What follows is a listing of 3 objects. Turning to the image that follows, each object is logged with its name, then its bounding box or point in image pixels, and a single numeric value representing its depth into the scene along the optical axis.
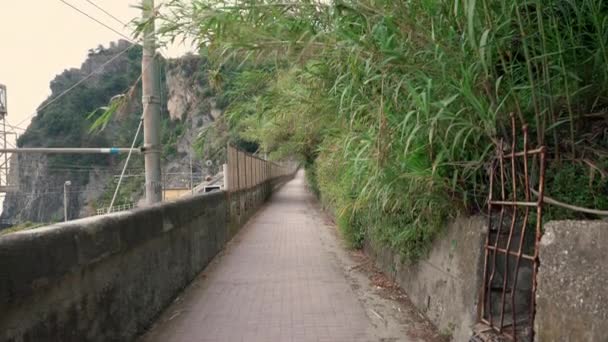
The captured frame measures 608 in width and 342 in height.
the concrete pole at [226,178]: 10.73
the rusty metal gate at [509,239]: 2.71
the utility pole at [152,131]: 6.12
